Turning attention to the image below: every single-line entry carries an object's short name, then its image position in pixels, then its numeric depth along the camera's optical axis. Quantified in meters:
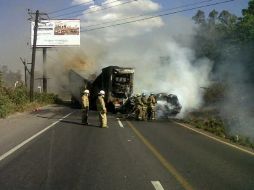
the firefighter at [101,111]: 12.11
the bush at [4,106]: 15.89
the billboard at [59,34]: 32.54
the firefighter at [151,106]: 15.09
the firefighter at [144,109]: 15.08
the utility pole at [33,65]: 25.10
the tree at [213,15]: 57.28
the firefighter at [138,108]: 14.94
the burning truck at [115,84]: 19.81
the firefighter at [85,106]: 13.11
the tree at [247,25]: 29.13
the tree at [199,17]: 59.09
